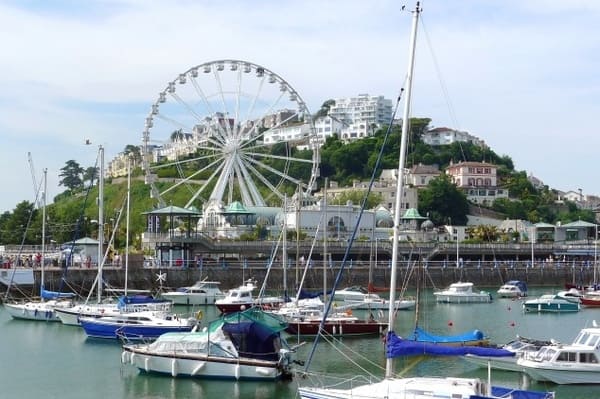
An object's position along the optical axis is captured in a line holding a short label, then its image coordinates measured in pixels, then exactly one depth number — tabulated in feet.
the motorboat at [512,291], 282.77
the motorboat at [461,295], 268.62
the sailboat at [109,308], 185.43
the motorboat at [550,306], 239.91
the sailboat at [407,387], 98.07
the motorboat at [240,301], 217.56
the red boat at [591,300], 252.83
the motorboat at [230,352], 130.72
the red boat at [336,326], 175.63
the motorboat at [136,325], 171.12
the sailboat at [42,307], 211.00
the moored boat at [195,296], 246.47
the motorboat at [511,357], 133.90
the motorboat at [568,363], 128.77
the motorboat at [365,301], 230.89
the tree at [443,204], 477.77
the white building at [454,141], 648.38
